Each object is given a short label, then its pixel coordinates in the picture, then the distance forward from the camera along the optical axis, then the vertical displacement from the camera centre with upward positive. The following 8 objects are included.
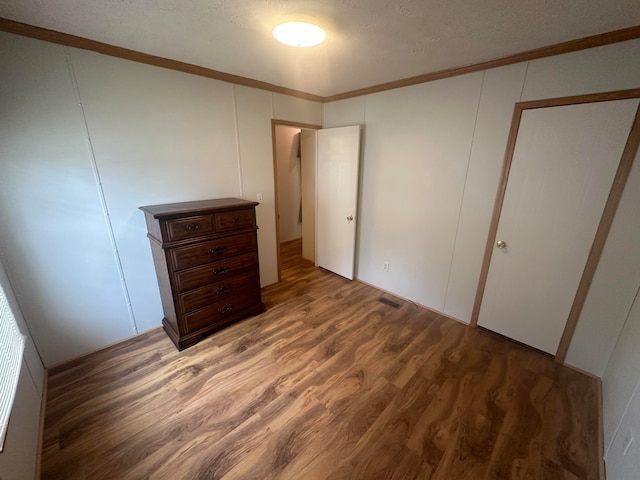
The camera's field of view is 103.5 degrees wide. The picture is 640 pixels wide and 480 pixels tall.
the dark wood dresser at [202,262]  2.01 -0.80
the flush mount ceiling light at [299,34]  1.46 +0.78
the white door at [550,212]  1.71 -0.30
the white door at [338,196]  3.07 -0.36
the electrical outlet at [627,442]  1.17 -1.23
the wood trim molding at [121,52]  1.54 +0.81
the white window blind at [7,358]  1.06 -0.95
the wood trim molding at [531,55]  1.53 +0.80
